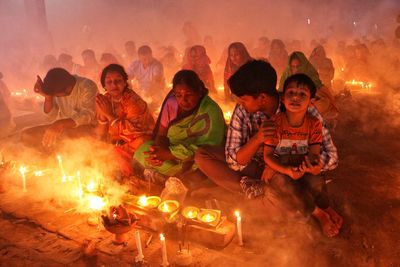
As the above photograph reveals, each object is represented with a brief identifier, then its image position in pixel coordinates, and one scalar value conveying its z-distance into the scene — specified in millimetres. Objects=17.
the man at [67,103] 5219
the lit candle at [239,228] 2968
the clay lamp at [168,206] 3299
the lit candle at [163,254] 2696
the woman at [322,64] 9203
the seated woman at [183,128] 3760
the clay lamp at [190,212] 3204
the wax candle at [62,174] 4590
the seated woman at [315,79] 5098
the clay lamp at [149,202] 3494
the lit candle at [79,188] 4039
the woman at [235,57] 8057
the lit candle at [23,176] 4512
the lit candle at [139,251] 2783
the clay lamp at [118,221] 3008
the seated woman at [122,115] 4457
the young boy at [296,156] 2857
